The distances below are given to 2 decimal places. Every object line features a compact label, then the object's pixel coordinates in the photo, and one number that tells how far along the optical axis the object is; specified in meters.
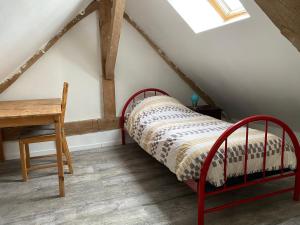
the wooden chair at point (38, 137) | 2.45
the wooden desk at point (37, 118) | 2.14
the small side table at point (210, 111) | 3.61
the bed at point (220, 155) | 1.75
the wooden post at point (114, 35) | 2.27
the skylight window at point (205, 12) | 2.47
